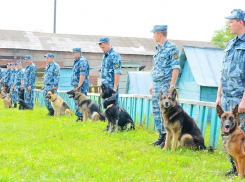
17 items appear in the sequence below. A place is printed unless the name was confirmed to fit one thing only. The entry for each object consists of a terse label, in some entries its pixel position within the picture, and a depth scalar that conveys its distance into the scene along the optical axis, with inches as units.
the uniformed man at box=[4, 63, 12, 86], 679.7
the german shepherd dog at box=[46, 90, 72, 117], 428.5
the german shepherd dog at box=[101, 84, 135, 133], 273.7
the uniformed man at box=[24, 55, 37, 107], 486.0
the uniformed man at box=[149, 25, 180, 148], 223.9
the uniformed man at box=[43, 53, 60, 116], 423.2
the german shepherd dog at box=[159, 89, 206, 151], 205.9
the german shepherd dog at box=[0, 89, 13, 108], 574.9
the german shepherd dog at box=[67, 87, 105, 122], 357.4
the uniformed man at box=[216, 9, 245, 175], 152.0
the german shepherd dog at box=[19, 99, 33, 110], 510.3
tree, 1673.2
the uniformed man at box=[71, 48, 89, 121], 347.6
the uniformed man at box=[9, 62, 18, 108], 606.5
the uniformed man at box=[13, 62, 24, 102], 556.2
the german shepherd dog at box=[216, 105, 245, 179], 146.4
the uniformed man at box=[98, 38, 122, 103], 278.1
